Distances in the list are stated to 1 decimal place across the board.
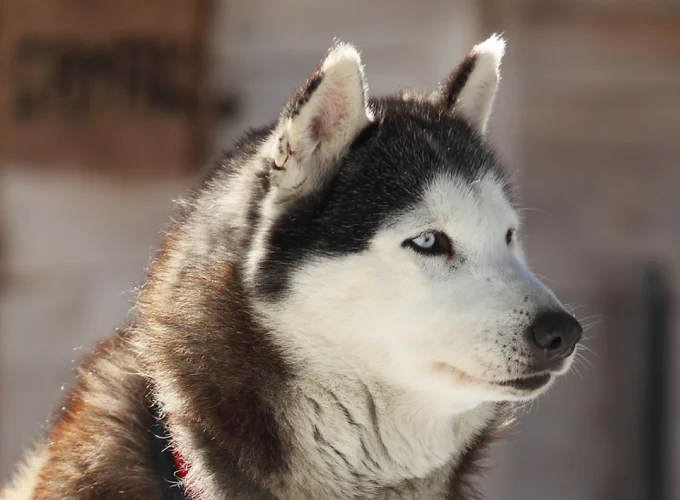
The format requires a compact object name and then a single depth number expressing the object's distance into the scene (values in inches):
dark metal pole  460.4
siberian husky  186.2
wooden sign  452.4
